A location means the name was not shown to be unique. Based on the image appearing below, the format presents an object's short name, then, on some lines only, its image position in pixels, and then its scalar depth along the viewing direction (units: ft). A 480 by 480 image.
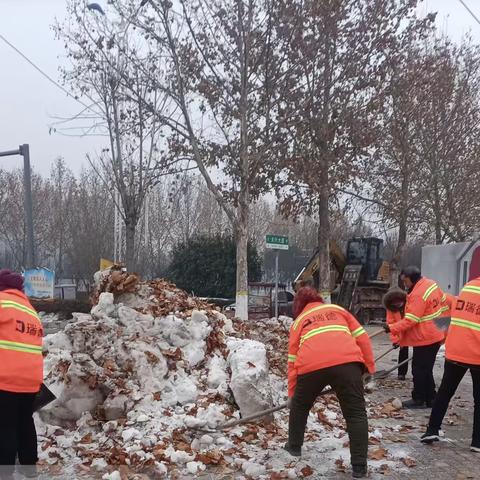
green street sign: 43.70
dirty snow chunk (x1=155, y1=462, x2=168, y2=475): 17.07
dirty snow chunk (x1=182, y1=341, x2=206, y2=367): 23.76
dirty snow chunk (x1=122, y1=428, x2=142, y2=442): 18.80
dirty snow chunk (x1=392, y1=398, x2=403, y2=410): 25.15
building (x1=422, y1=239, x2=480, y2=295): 34.14
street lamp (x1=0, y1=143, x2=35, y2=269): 52.44
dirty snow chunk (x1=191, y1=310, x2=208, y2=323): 25.95
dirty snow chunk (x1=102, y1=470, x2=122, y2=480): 16.43
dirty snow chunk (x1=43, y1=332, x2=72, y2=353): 23.03
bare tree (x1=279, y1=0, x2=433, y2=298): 47.67
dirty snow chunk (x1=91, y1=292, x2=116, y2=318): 25.29
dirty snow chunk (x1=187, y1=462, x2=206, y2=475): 17.40
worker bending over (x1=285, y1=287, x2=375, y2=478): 16.49
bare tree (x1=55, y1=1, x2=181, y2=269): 49.67
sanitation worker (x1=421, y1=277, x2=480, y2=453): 18.49
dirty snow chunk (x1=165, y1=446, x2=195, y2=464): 17.83
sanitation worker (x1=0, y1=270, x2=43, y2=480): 14.98
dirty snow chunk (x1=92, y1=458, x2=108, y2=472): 17.42
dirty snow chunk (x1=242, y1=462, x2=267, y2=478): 17.07
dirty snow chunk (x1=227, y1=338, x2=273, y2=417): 21.01
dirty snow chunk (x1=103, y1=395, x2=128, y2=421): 20.32
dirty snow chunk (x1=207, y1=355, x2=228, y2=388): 22.47
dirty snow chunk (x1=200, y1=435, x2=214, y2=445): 18.95
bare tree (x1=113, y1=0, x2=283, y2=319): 44.24
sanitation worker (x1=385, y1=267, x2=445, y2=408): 24.14
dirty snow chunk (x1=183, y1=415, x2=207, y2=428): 19.69
